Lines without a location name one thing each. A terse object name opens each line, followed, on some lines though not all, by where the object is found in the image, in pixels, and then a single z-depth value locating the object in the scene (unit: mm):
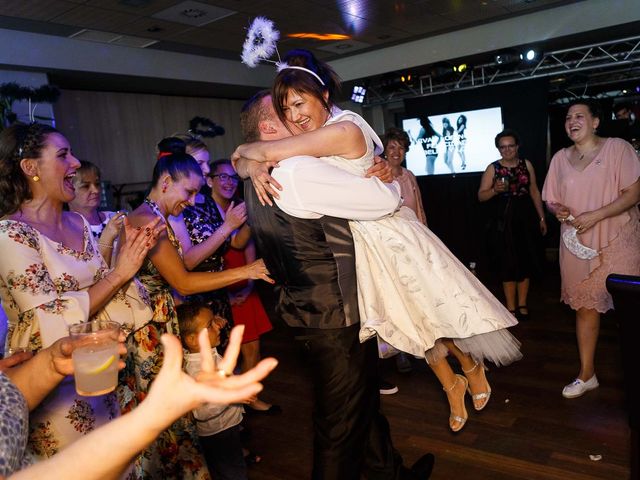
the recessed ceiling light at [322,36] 8131
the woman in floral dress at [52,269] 1716
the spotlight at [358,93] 9836
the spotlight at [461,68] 8695
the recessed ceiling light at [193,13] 6324
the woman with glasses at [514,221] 4895
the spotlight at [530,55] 8008
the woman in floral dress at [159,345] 2145
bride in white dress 1681
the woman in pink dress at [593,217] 2949
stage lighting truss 7691
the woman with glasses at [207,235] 2648
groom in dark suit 1681
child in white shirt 2182
